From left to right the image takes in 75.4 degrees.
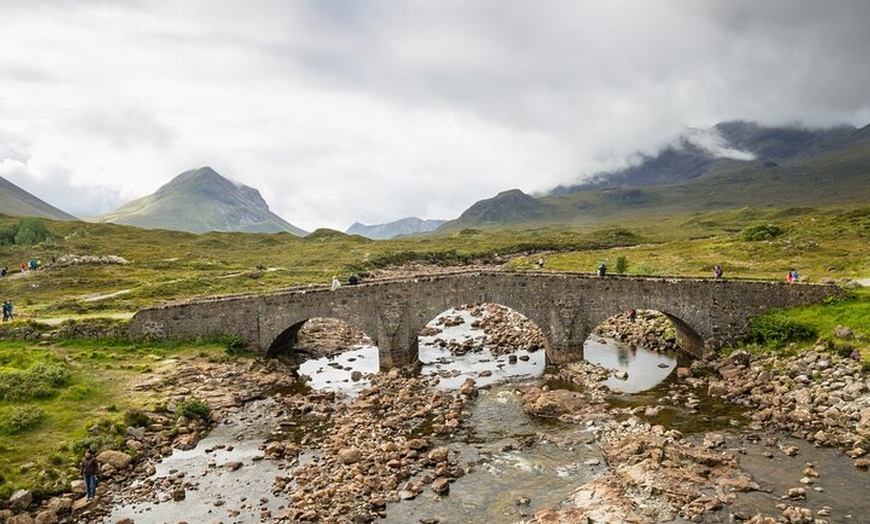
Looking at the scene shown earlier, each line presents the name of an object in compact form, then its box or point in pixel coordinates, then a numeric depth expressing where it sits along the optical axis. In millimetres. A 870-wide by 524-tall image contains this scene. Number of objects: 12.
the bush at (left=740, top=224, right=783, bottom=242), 83750
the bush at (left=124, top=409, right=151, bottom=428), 28859
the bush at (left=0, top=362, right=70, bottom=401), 29375
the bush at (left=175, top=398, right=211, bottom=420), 30812
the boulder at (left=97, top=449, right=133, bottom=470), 25250
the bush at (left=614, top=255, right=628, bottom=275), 60719
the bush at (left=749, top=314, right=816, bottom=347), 33531
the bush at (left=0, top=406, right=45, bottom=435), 26236
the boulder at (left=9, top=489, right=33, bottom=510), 21312
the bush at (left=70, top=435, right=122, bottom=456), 25505
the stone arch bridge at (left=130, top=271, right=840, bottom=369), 37344
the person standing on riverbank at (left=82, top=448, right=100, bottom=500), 22375
